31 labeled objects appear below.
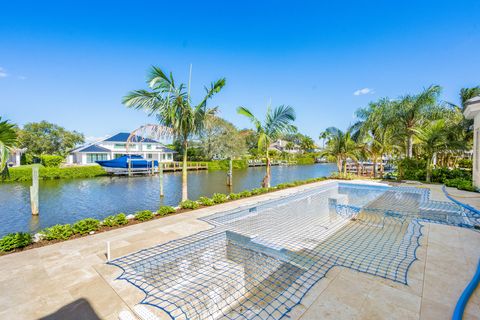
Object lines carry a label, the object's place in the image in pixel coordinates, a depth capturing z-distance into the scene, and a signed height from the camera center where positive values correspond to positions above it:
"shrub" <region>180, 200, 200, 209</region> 6.85 -1.52
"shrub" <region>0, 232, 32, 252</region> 3.92 -1.60
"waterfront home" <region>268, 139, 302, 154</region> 54.73 +3.08
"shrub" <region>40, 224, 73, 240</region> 4.43 -1.60
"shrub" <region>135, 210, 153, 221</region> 5.74 -1.58
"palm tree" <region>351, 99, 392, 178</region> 15.55 +2.11
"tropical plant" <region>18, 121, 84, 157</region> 28.03 +2.57
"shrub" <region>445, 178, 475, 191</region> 9.68 -1.20
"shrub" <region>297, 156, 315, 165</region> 45.51 -0.29
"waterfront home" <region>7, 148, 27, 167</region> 27.14 -0.26
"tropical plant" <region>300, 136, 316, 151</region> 56.97 +3.70
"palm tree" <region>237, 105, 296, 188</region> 9.33 +1.59
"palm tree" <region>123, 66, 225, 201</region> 6.59 +1.76
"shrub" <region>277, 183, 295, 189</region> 10.92 -1.42
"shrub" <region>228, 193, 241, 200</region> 8.38 -1.53
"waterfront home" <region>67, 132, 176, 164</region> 28.97 +1.04
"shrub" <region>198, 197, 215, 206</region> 7.39 -1.53
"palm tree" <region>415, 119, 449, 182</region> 11.37 +1.20
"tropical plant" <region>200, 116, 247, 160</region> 31.16 +2.24
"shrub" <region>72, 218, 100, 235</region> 4.74 -1.57
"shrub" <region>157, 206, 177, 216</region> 6.18 -1.56
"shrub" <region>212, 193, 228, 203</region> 7.73 -1.48
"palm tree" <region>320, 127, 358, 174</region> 15.25 +0.95
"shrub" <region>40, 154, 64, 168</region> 22.30 -0.30
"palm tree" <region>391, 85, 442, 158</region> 12.88 +3.18
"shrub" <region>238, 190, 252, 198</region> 8.73 -1.48
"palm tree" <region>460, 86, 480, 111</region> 14.79 +4.80
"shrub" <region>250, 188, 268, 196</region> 9.23 -1.46
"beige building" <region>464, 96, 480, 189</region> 8.27 +1.19
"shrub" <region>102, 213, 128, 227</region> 5.25 -1.59
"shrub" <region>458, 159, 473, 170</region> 21.64 -0.36
